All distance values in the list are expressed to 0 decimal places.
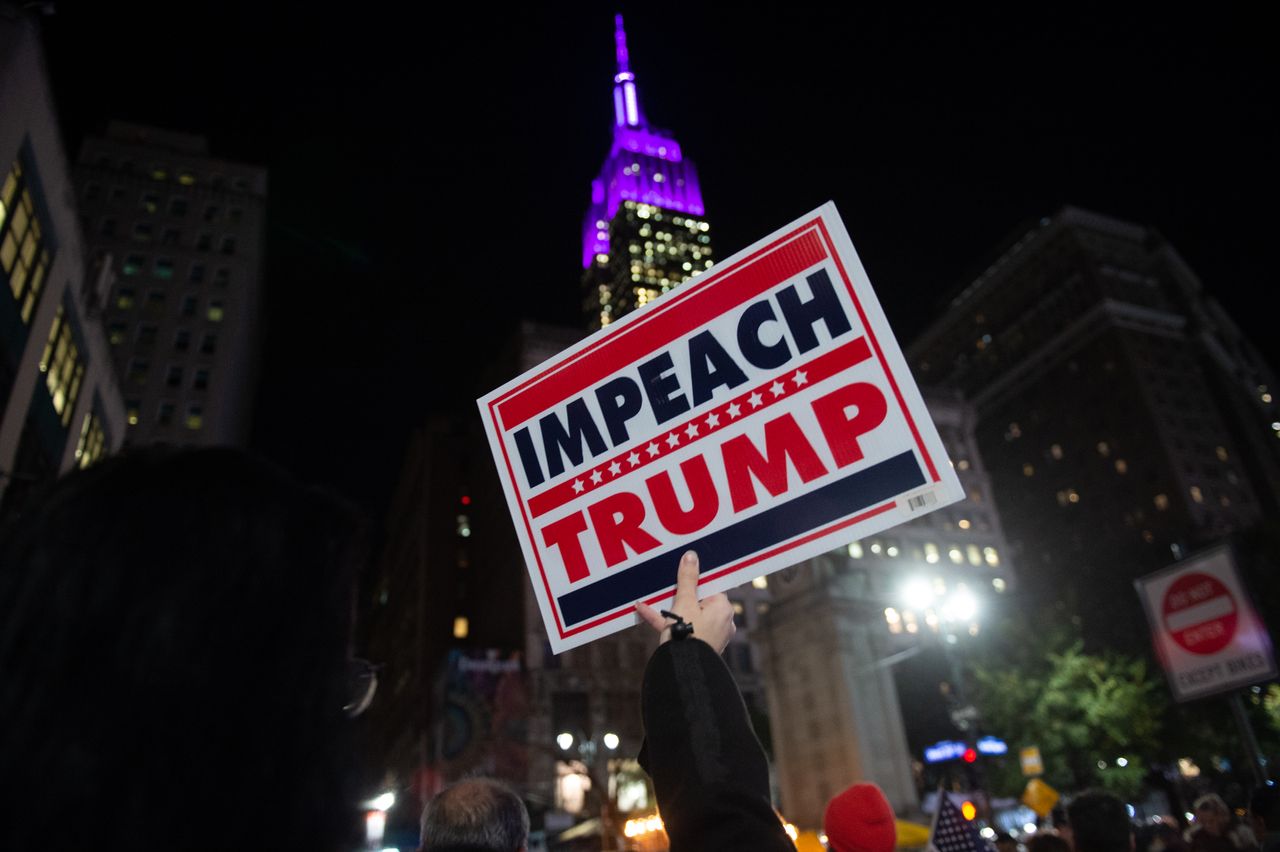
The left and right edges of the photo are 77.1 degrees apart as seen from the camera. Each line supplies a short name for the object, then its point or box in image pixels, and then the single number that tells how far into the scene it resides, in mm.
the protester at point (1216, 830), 6844
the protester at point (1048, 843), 6277
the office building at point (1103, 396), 89688
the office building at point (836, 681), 20562
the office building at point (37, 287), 22516
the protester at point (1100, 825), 4828
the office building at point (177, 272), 63812
